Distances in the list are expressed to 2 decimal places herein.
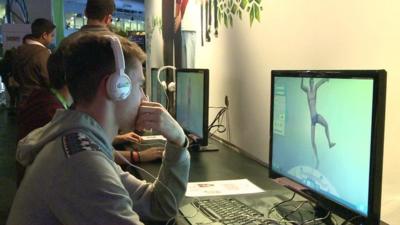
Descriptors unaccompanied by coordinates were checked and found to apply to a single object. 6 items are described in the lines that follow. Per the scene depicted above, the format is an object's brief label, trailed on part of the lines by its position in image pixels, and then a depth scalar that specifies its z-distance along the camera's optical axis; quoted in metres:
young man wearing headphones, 0.93
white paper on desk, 1.82
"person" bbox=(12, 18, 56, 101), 3.85
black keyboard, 1.45
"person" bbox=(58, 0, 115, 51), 3.09
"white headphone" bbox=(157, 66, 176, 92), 3.66
